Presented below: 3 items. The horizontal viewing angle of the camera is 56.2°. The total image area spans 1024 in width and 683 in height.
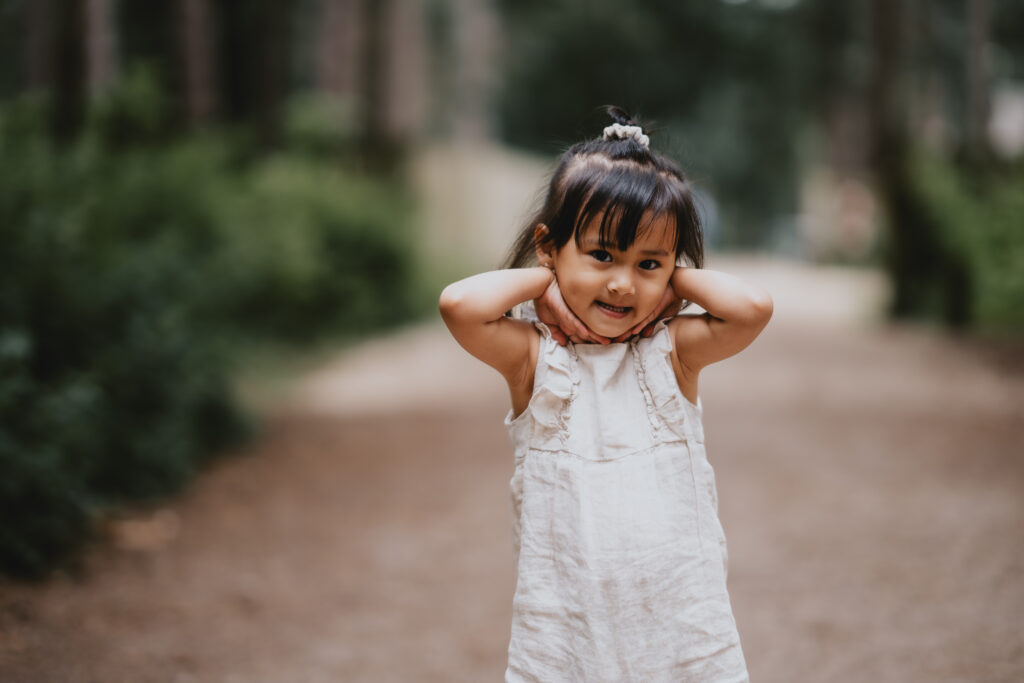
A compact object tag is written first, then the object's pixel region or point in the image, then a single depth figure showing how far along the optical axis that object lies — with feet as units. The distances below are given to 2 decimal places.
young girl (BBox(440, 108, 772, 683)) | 7.32
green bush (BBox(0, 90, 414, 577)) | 14.38
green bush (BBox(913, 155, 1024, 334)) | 33.42
